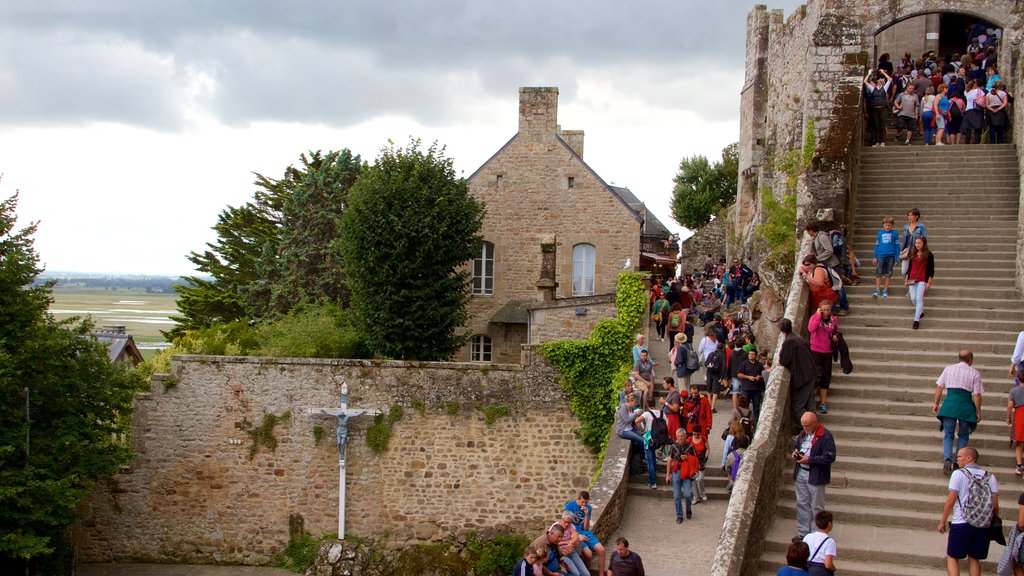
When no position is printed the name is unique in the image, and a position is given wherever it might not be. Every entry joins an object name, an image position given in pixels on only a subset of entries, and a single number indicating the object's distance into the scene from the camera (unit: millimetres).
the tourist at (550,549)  12211
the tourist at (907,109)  18625
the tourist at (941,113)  17969
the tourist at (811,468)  10055
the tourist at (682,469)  14266
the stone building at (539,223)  28250
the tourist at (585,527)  12727
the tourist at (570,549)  12383
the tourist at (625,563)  11727
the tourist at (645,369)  17562
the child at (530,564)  12086
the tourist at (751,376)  14742
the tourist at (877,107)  18641
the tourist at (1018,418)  10680
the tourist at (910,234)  13602
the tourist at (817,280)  13305
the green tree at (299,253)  30391
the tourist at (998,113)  17547
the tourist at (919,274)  13125
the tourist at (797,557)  8516
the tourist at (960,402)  10797
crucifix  20797
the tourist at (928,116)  18219
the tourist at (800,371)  11680
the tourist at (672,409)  15086
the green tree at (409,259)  24094
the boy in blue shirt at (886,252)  13773
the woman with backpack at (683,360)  17422
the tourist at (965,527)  9125
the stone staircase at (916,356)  10383
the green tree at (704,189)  49188
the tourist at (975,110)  17719
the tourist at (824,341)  11984
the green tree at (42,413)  17641
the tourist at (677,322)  20688
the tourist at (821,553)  8844
